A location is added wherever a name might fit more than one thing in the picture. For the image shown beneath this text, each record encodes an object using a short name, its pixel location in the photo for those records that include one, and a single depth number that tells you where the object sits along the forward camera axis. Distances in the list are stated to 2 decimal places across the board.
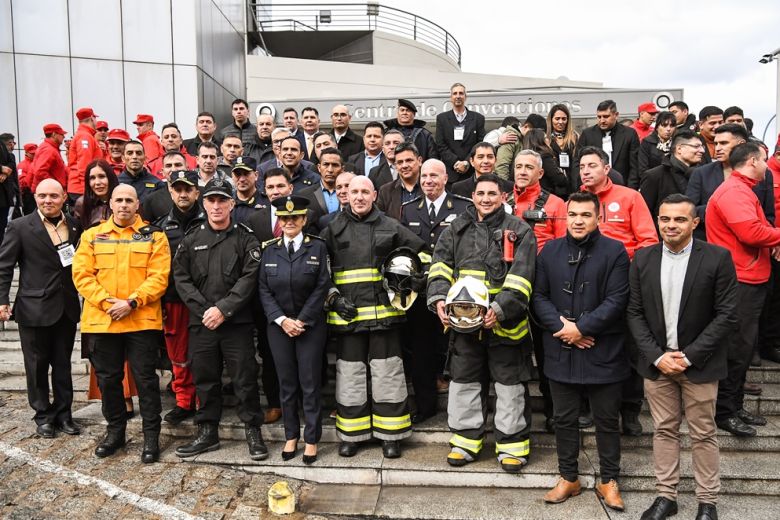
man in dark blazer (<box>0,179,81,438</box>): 5.44
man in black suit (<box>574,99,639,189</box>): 7.33
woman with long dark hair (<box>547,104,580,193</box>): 6.84
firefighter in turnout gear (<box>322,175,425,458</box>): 5.07
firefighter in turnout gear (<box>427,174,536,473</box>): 4.76
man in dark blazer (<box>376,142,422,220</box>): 5.75
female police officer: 5.00
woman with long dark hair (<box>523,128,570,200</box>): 6.24
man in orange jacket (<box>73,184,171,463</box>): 5.10
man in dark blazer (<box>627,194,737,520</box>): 4.04
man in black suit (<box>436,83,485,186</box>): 7.95
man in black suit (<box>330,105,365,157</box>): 8.05
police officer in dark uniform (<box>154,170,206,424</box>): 5.55
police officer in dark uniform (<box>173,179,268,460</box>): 5.09
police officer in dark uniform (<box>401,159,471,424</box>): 5.46
